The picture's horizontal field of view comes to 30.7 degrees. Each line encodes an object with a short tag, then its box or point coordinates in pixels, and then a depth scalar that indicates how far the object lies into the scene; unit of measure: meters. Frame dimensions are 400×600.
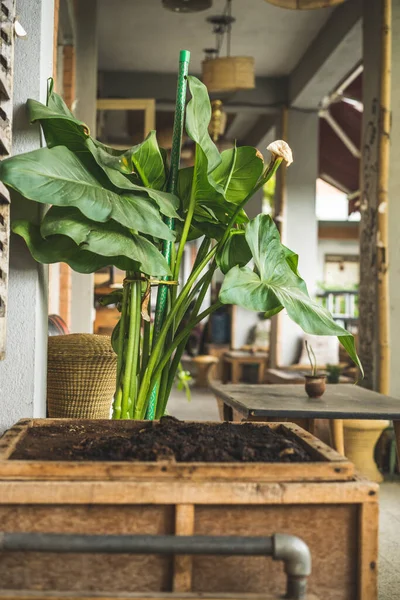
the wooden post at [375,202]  4.87
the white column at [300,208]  8.39
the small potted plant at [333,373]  5.46
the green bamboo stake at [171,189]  2.13
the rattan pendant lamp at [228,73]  5.45
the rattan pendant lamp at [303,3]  3.87
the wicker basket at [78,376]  2.38
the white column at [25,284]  1.81
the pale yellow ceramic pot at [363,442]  4.60
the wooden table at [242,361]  9.45
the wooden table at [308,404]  2.94
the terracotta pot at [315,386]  3.44
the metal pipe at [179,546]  1.07
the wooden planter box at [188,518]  1.22
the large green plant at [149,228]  1.64
